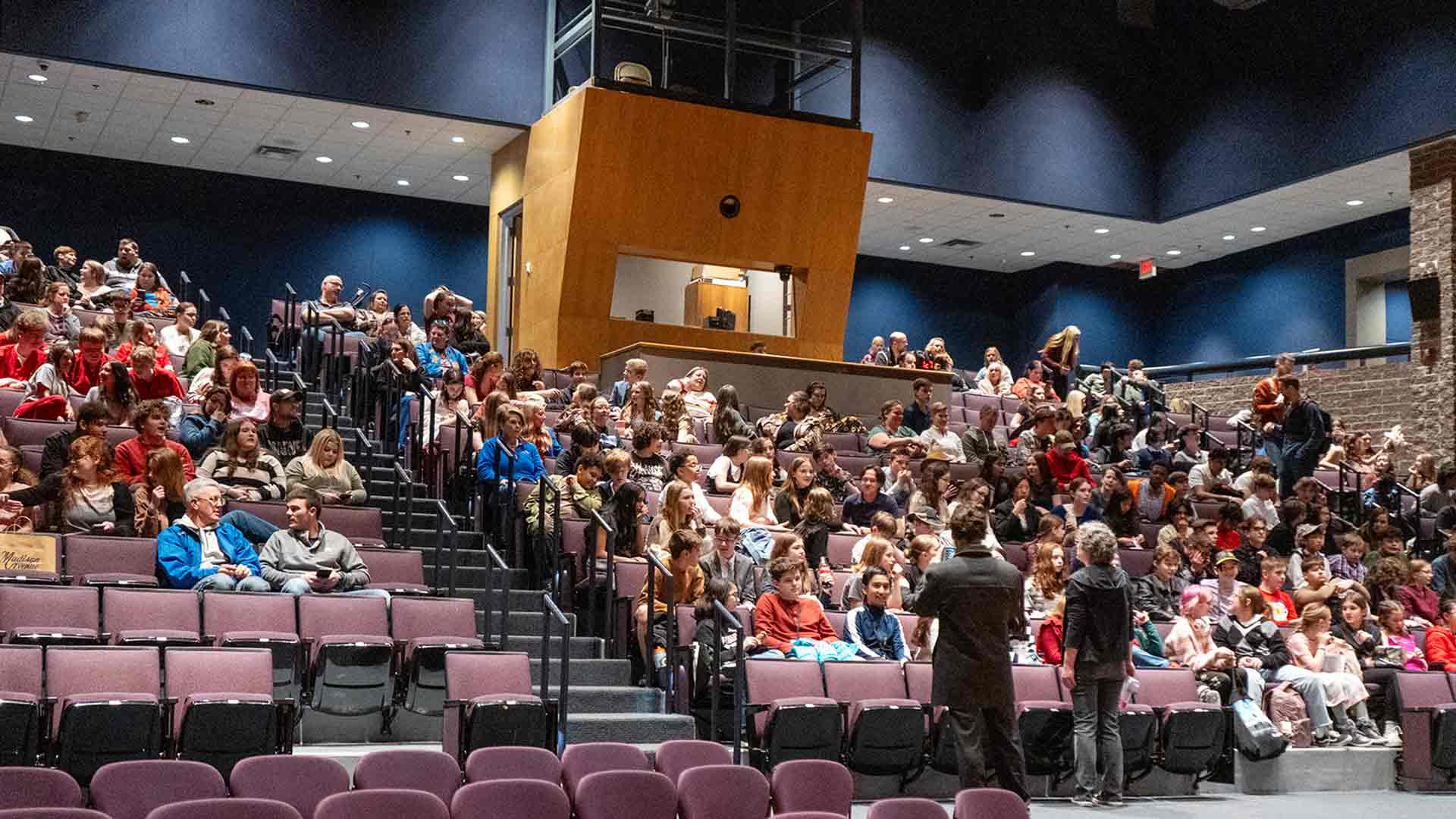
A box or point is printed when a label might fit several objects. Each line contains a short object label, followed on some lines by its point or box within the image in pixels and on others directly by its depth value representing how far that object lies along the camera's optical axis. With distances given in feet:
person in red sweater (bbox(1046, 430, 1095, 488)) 36.55
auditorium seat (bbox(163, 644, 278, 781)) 18.54
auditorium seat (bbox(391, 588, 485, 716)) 22.40
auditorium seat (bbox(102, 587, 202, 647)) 20.52
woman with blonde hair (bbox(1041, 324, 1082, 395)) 52.49
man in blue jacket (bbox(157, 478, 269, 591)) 22.93
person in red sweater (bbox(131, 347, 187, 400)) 29.45
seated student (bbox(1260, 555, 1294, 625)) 32.04
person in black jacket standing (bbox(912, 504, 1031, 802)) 19.21
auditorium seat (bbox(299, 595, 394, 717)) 21.57
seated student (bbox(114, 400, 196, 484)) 25.46
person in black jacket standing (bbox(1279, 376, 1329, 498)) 41.86
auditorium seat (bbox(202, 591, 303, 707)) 21.11
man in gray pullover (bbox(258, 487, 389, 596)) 23.52
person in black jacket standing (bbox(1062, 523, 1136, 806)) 22.18
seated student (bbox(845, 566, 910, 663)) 25.54
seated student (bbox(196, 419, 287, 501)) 26.86
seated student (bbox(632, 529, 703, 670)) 24.68
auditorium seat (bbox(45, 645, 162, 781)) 17.79
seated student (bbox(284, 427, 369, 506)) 27.58
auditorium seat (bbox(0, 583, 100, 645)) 19.80
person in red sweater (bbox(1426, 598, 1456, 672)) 31.45
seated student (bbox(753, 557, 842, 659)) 24.54
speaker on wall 49.03
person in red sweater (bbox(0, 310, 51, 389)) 31.27
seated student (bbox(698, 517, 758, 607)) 25.75
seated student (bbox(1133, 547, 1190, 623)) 30.50
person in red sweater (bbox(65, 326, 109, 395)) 30.73
